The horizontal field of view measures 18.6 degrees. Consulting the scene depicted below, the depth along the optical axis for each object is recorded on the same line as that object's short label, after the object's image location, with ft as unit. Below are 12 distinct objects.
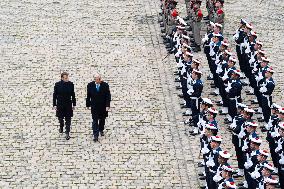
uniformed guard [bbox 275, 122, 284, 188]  55.93
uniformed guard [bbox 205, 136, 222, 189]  53.47
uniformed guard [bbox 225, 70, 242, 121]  64.64
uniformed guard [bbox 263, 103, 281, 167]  58.13
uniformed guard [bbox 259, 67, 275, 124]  64.54
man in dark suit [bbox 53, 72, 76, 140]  61.05
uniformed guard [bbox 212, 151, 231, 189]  51.85
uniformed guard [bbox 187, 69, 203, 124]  64.44
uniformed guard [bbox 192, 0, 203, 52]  79.61
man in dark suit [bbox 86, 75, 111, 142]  61.11
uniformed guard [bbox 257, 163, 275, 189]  50.19
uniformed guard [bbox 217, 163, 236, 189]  50.52
